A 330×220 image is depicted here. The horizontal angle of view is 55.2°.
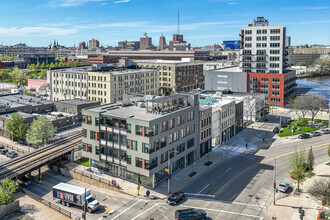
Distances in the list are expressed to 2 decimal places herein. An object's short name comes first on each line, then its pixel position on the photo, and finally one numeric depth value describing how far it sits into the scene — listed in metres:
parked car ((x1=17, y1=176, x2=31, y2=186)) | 62.16
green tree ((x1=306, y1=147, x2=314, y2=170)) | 61.57
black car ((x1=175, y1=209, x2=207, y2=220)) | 45.22
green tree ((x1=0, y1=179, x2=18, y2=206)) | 48.66
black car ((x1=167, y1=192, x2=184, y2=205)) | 51.41
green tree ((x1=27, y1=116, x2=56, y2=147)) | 76.44
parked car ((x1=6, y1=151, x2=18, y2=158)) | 75.94
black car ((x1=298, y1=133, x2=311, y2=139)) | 88.00
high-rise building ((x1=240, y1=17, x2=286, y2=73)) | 132.38
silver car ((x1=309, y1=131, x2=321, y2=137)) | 90.56
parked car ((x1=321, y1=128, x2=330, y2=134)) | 92.00
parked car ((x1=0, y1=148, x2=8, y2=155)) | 79.12
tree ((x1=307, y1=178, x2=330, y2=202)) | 46.78
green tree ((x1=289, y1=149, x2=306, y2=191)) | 55.16
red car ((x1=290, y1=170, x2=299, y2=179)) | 55.94
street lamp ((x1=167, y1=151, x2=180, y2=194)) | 57.74
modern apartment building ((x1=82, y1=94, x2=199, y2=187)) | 56.84
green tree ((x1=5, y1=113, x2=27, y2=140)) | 82.79
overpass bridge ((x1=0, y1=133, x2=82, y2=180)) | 60.53
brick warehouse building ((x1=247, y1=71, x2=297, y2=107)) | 132.00
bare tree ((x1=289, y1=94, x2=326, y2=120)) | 103.86
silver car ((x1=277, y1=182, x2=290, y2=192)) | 56.03
